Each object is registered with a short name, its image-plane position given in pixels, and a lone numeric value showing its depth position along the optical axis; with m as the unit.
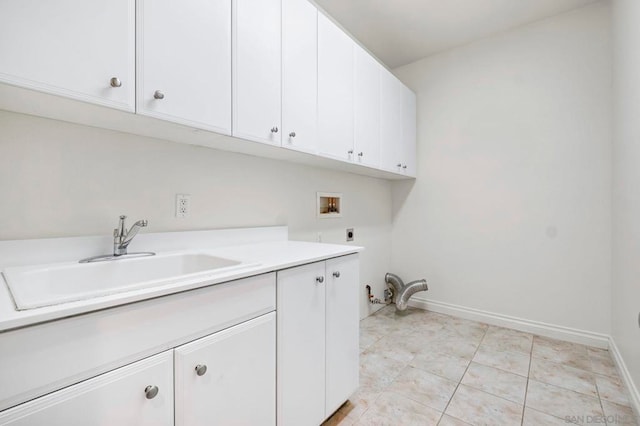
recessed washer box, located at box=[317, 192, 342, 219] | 2.26
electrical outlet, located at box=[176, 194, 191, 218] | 1.39
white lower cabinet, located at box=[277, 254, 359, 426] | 1.15
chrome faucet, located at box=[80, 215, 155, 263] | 1.12
